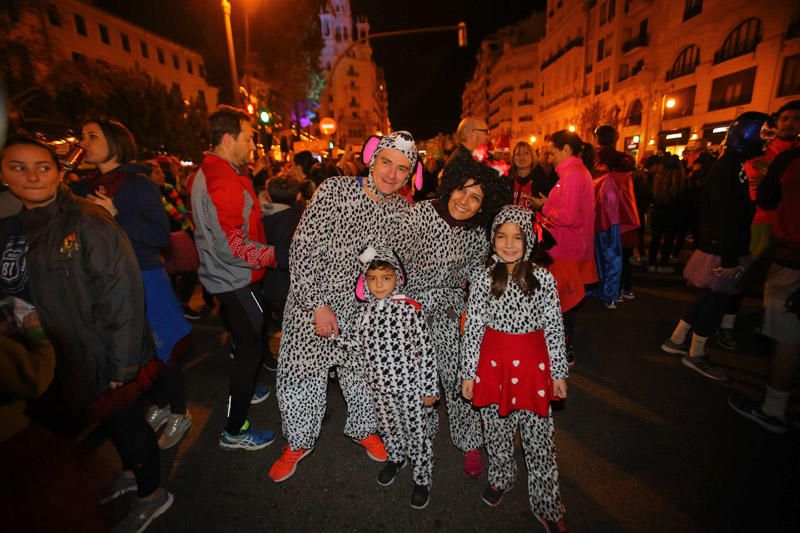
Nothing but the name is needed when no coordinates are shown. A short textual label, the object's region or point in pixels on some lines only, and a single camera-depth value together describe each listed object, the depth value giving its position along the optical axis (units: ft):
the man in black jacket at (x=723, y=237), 11.05
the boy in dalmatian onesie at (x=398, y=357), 7.56
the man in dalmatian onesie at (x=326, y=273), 7.77
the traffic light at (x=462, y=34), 48.05
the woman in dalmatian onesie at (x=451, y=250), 7.90
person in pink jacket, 11.14
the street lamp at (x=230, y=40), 30.01
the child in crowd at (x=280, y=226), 11.78
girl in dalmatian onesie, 7.20
